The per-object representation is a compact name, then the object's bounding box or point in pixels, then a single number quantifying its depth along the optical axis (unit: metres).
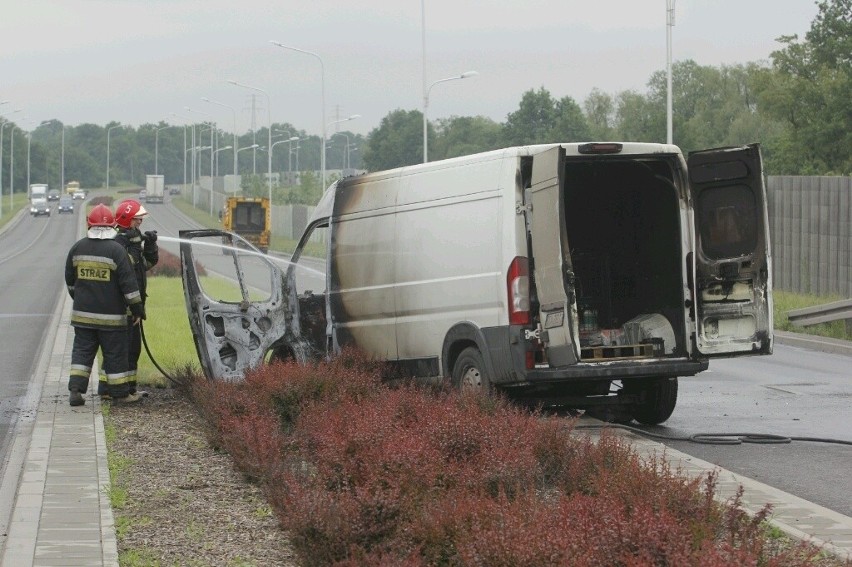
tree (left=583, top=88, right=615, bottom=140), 147.77
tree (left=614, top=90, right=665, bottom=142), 120.75
